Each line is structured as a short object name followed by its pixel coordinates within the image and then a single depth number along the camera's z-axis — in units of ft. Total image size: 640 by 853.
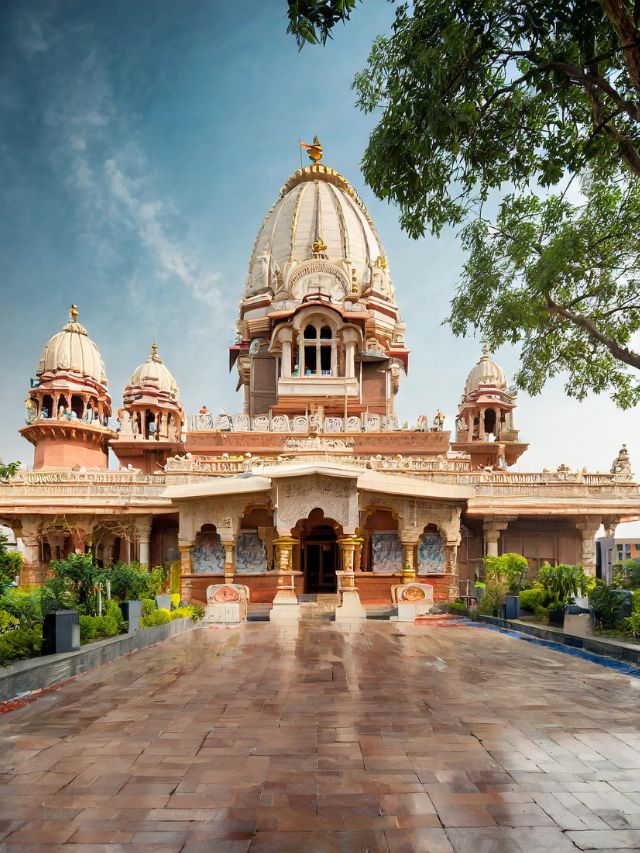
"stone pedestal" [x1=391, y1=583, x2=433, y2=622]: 55.52
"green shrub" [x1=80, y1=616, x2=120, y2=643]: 31.94
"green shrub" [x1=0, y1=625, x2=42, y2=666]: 24.44
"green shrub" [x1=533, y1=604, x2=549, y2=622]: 43.47
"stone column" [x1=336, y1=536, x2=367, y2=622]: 52.47
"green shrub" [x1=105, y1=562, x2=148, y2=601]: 41.73
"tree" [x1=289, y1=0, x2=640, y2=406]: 25.13
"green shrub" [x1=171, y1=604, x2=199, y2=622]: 45.38
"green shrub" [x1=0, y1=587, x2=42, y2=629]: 27.35
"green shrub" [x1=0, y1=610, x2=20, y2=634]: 24.16
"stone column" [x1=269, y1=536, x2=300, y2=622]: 53.62
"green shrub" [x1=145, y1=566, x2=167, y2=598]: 48.80
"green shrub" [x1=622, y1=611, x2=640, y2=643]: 32.35
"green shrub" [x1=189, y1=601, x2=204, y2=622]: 49.75
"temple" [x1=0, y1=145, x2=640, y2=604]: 63.62
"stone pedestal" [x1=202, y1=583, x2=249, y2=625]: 49.85
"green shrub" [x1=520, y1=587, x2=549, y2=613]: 45.24
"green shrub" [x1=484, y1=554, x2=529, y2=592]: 56.39
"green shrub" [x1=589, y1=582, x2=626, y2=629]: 35.45
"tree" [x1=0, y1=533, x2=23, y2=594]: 25.40
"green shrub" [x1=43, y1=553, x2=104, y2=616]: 35.19
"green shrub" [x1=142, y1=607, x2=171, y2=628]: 39.30
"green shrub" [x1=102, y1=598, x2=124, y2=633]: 35.40
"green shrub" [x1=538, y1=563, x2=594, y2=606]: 43.52
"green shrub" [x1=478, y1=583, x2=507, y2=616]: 49.42
